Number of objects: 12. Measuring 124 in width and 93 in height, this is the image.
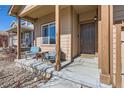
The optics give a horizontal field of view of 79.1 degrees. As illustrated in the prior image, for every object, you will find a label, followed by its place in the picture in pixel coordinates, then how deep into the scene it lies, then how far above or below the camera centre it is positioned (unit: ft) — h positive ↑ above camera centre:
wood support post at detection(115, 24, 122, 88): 6.48 -1.08
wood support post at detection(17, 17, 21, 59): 14.57 +1.56
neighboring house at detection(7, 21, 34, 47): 28.17 +4.12
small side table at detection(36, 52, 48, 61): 13.56 -1.90
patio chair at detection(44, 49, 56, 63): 12.46 -1.89
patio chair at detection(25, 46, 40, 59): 16.22 -1.35
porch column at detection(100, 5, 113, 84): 6.54 +0.35
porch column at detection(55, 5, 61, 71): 9.37 +0.97
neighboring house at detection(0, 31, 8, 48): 47.61 +3.93
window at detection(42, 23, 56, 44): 15.94 +2.48
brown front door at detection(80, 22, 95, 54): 13.89 +1.28
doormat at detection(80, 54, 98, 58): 13.31 -1.98
